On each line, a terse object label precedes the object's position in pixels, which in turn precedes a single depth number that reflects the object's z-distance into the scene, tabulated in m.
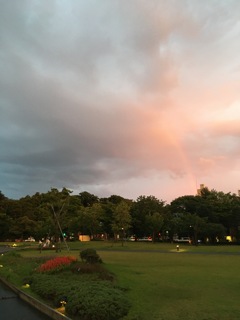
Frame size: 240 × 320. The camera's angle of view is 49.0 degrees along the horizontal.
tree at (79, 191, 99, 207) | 90.13
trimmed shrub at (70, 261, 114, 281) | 12.21
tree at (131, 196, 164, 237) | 62.31
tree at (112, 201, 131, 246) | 53.52
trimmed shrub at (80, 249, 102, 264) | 16.09
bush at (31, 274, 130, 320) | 7.16
